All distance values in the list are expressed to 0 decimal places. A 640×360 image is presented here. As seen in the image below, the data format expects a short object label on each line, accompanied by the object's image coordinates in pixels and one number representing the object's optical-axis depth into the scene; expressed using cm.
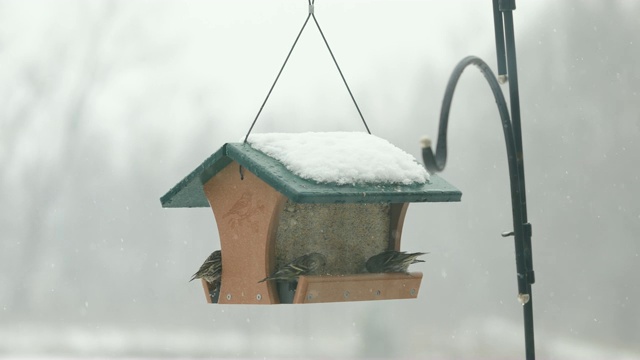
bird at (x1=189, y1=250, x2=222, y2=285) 542
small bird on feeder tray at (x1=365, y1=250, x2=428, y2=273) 514
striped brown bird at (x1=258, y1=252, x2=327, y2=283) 489
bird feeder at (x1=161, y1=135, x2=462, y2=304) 486
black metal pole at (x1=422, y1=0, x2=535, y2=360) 374
